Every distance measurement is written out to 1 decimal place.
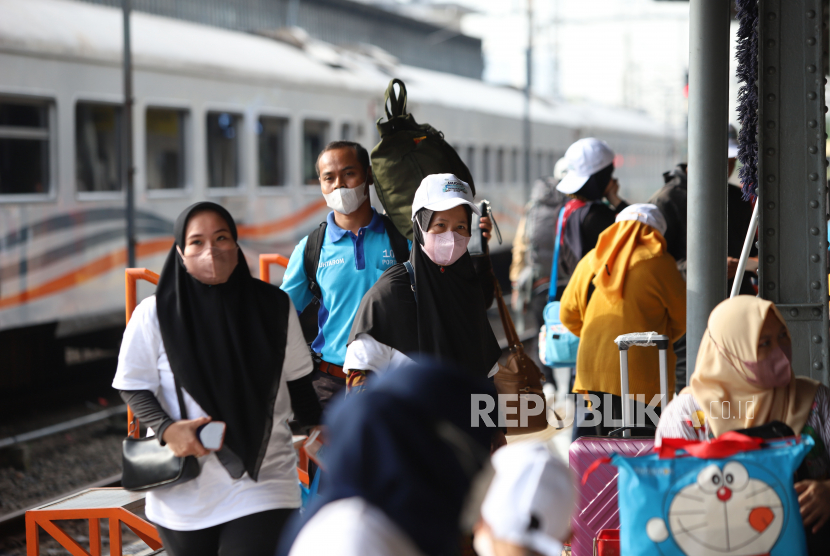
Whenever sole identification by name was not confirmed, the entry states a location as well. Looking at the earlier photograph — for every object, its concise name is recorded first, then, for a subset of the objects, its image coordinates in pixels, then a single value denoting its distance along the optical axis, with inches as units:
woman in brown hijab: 205.8
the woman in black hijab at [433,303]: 260.5
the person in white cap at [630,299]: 344.5
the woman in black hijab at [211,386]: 221.8
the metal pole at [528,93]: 1414.9
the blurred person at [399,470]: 124.6
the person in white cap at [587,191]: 438.3
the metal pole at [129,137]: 748.6
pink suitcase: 236.2
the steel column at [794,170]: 297.4
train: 675.4
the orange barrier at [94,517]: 300.7
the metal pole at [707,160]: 302.7
